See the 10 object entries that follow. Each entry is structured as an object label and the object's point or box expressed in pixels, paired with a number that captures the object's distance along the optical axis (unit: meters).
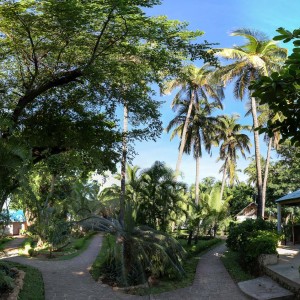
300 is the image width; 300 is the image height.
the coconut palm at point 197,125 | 32.50
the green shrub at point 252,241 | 12.28
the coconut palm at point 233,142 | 41.28
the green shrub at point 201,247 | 19.81
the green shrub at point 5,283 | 8.54
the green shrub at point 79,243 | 23.48
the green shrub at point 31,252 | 18.91
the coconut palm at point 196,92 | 28.39
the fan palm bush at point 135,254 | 11.71
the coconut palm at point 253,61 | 21.20
